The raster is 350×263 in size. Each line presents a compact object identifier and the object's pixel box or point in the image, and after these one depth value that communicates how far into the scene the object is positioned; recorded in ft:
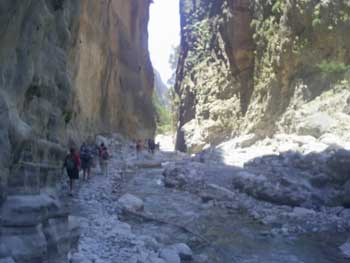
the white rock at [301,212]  51.75
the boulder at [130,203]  47.52
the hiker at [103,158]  69.92
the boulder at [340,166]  57.88
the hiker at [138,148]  106.69
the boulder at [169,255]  32.18
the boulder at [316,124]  85.17
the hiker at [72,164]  48.11
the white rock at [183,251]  34.08
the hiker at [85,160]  57.98
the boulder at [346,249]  38.18
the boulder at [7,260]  19.75
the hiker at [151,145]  117.19
